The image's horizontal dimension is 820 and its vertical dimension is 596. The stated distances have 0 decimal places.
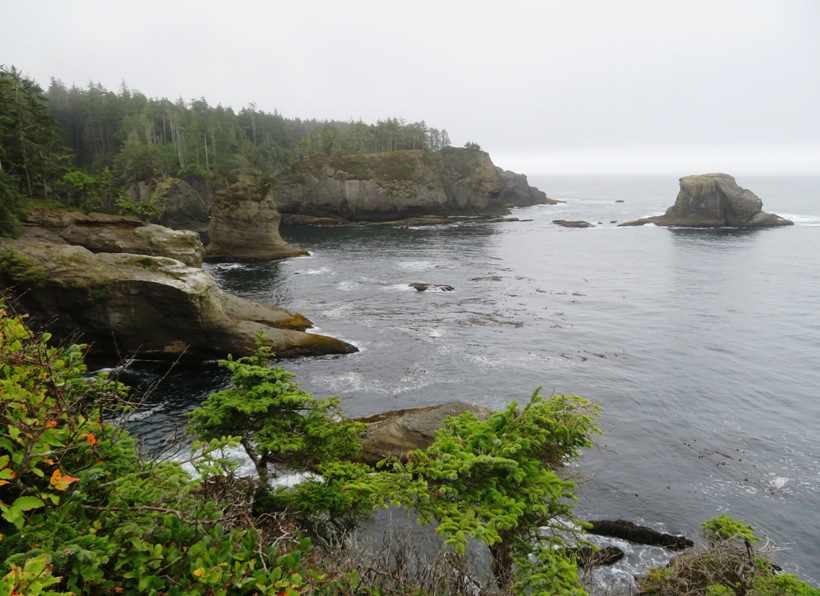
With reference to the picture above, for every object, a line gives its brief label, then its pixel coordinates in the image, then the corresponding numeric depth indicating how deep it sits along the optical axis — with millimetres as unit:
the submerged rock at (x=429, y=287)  50312
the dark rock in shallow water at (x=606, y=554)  15273
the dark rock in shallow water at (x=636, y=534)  16922
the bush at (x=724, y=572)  11203
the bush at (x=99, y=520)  4352
